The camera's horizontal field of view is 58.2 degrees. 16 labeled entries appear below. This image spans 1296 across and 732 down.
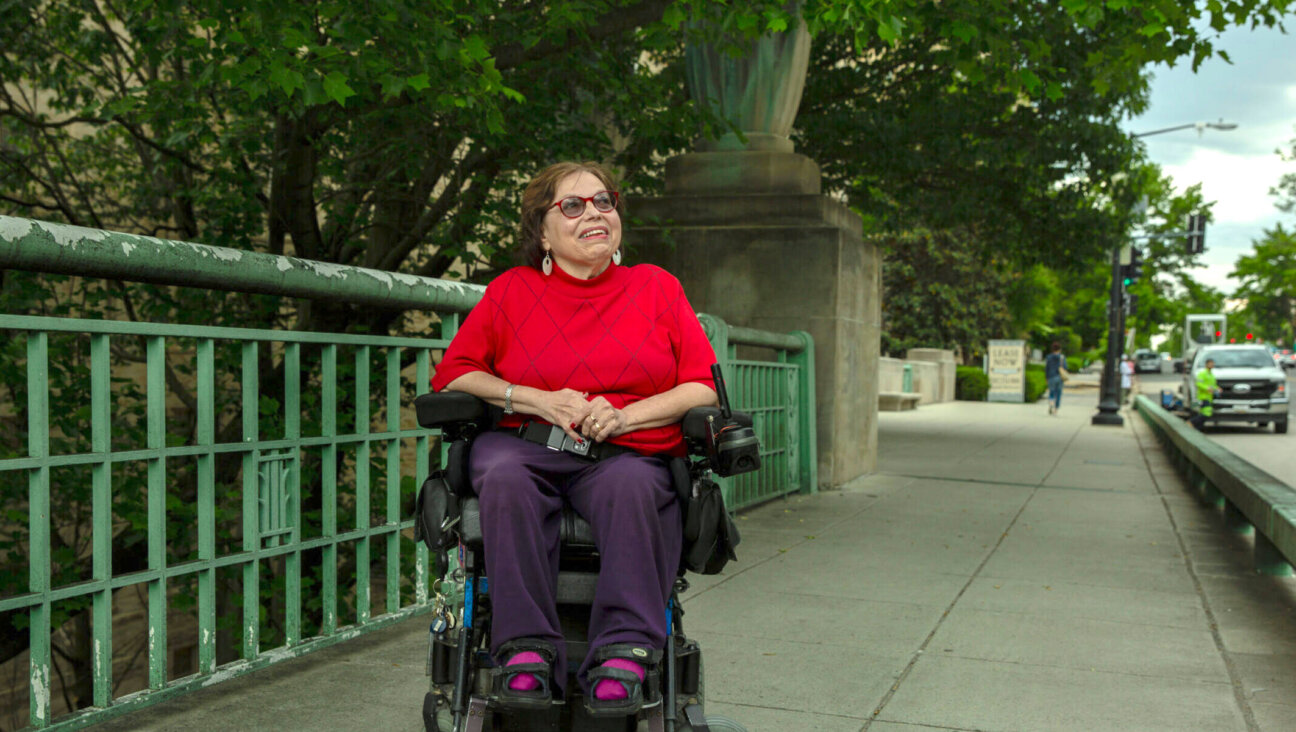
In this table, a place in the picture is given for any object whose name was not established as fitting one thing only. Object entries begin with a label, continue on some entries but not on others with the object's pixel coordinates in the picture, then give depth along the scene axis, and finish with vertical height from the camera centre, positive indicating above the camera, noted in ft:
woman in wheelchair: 8.66 -0.67
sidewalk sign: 118.42 -2.13
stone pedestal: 31.30 +2.49
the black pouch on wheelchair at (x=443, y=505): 9.31 -1.32
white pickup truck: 75.56 -2.77
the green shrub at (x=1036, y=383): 124.56 -3.65
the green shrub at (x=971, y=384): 120.78 -3.63
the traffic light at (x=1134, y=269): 80.64 +5.76
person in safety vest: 75.00 -2.51
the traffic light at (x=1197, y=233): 93.40 +9.62
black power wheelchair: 8.84 -1.92
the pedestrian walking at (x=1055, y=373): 90.94 -1.81
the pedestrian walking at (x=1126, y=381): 131.59 -3.39
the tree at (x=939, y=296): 116.26 +5.57
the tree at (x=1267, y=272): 263.29 +18.76
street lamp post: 77.00 -0.87
